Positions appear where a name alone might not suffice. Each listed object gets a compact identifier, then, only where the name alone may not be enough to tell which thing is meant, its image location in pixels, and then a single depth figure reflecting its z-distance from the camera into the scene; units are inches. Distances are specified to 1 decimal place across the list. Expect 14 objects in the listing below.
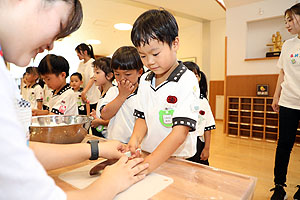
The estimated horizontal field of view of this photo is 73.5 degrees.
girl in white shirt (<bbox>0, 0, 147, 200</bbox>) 10.1
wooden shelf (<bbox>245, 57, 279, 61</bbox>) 148.4
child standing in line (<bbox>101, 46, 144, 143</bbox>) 51.2
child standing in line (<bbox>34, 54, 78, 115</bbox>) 70.7
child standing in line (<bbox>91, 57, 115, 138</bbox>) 67.9
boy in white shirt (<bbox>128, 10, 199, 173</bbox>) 31.6
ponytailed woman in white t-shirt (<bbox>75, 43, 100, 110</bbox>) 114.2
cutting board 21.1
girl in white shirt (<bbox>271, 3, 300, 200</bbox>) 66.2
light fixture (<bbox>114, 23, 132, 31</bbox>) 169.9
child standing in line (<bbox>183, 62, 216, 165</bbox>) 65.3
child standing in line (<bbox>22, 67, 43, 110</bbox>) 115.9
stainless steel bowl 30.9
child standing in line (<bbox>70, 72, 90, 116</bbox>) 113.1
